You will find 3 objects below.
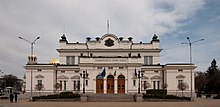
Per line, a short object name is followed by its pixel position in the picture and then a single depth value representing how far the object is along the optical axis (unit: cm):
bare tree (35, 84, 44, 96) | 4004
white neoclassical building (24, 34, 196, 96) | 3908
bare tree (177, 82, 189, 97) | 3958
